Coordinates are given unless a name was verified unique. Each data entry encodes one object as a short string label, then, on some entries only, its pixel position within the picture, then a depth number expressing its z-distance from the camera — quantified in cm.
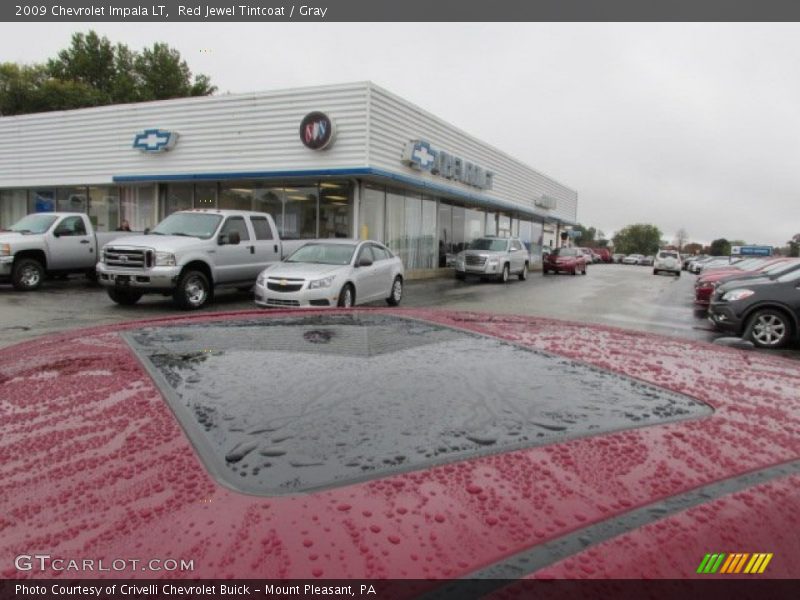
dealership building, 1858
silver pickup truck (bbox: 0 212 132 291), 1398
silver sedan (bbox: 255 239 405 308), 1070
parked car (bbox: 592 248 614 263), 7348
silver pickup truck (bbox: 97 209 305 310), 1134
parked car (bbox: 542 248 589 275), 3281
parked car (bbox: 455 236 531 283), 2306
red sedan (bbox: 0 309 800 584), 88
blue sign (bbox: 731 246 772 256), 3701
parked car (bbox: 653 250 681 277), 4141
